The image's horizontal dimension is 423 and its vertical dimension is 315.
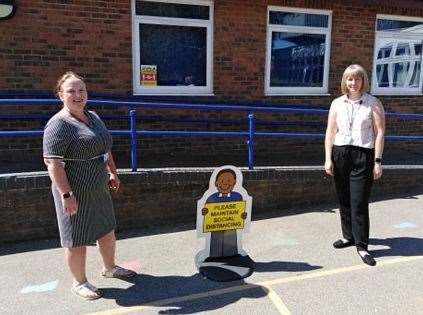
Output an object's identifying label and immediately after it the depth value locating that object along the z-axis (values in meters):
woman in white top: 4.14
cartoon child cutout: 3.99
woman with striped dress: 3.16
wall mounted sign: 6.52
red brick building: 5.91
